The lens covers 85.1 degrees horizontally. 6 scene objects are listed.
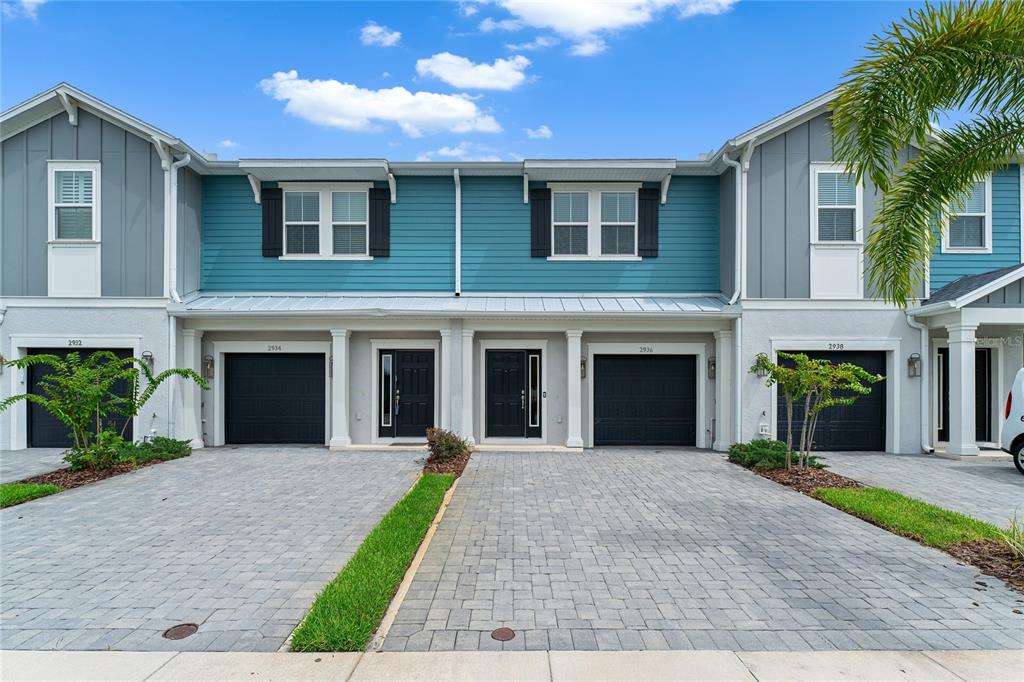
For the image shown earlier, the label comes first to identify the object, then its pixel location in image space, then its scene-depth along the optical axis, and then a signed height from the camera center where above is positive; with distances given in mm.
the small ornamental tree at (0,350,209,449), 9258 -759
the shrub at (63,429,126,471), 9188 -1804
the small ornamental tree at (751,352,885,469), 8977 -568
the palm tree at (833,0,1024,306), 5207 +2407
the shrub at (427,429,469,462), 10242 -1859
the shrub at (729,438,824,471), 9672 -1974
